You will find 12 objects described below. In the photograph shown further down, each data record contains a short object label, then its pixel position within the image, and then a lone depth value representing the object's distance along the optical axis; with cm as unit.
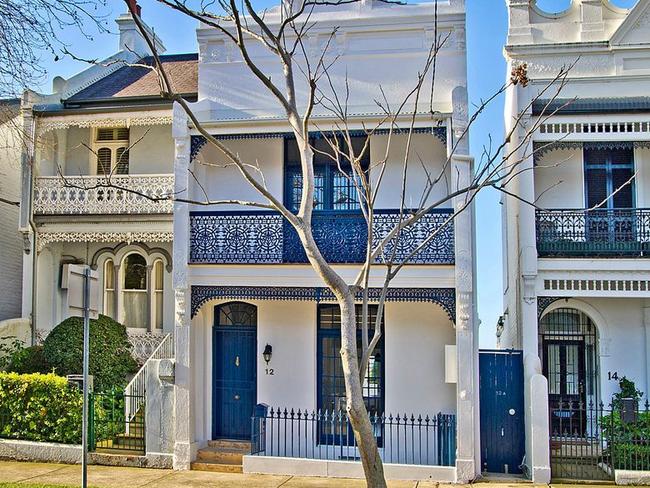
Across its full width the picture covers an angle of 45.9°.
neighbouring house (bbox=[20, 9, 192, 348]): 1662
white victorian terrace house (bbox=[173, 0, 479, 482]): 1328
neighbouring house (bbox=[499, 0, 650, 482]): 1398
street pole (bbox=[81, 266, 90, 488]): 896
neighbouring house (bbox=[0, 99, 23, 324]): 1864
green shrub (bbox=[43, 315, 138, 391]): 1531
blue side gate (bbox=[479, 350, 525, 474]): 1309
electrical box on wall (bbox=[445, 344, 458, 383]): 1300
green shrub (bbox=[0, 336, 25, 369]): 1617
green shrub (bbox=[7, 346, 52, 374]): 1560
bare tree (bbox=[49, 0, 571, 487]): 819
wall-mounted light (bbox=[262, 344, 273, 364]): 1482
